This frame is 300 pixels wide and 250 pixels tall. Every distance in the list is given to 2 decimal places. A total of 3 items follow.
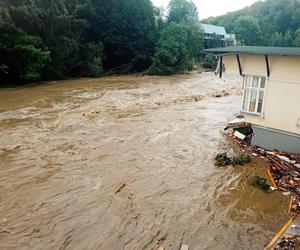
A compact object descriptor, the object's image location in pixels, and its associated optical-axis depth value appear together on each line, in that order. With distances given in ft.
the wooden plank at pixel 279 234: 14.71
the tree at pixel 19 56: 56.11
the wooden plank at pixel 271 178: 21.75
